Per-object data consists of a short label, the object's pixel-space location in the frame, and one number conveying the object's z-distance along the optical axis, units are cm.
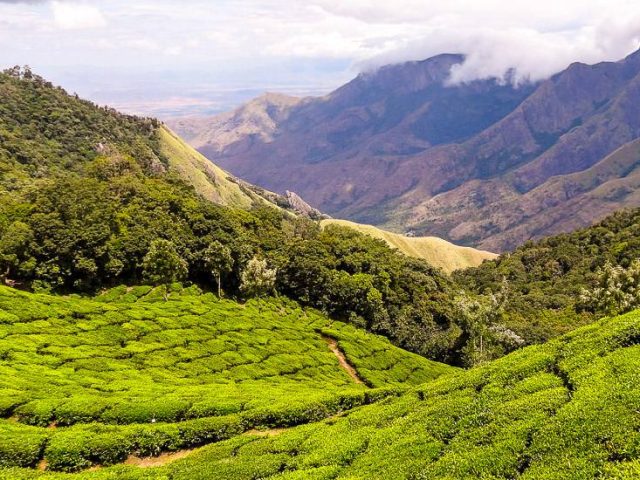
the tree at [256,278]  9238
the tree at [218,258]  9344
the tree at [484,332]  8781
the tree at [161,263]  8488
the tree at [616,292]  6894
